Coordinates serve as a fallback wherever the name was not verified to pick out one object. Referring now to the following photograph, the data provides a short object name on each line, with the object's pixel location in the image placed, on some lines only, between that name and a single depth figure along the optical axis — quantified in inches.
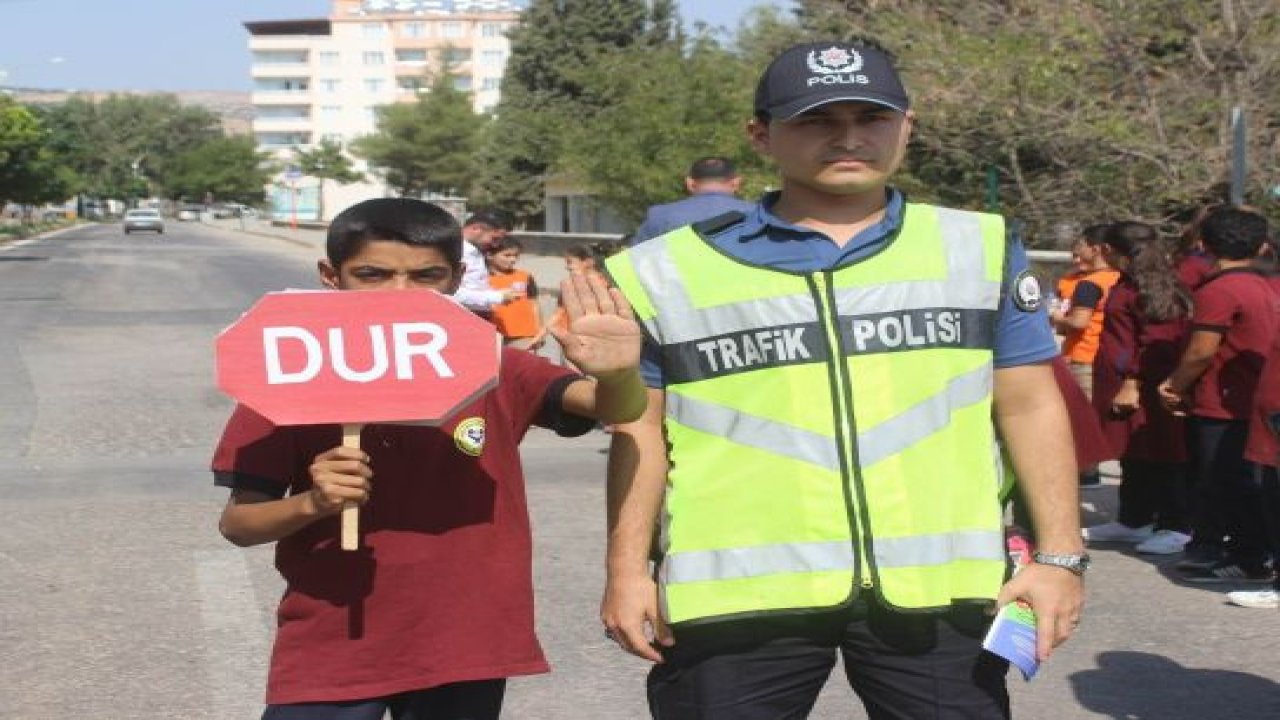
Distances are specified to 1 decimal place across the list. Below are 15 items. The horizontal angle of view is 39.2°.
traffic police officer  113.0
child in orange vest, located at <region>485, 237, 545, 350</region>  459.5
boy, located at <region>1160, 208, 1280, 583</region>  288.4
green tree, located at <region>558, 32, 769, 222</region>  1140.5
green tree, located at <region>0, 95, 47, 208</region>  1877.5
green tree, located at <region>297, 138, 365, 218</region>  4335.6
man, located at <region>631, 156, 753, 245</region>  310.5
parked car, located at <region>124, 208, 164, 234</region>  3142.2
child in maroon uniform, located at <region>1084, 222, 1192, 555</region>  311.7
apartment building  6063.0
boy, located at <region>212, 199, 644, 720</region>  122.4
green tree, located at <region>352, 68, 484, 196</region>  3134.8
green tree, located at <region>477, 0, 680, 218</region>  2464.3
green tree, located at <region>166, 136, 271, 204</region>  5620.1
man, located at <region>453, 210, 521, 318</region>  418.3
